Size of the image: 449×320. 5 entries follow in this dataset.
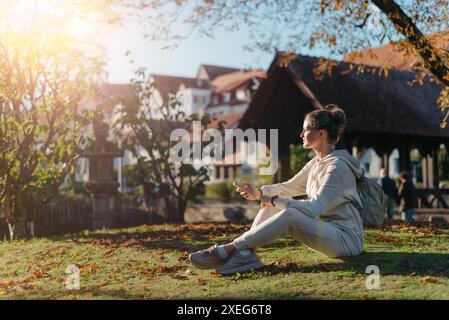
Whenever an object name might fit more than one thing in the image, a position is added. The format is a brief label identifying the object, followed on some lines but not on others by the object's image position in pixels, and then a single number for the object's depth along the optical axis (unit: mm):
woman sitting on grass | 4961
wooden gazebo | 17500
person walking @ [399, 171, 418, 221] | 15508
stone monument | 14758
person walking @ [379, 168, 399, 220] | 17000
